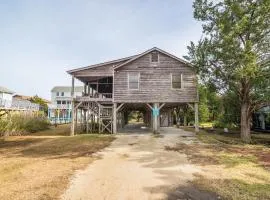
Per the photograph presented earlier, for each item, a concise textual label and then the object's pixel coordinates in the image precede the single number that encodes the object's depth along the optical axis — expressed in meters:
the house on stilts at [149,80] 15.01
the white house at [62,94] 50.21
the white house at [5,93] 30.65
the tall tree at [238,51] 11.73
